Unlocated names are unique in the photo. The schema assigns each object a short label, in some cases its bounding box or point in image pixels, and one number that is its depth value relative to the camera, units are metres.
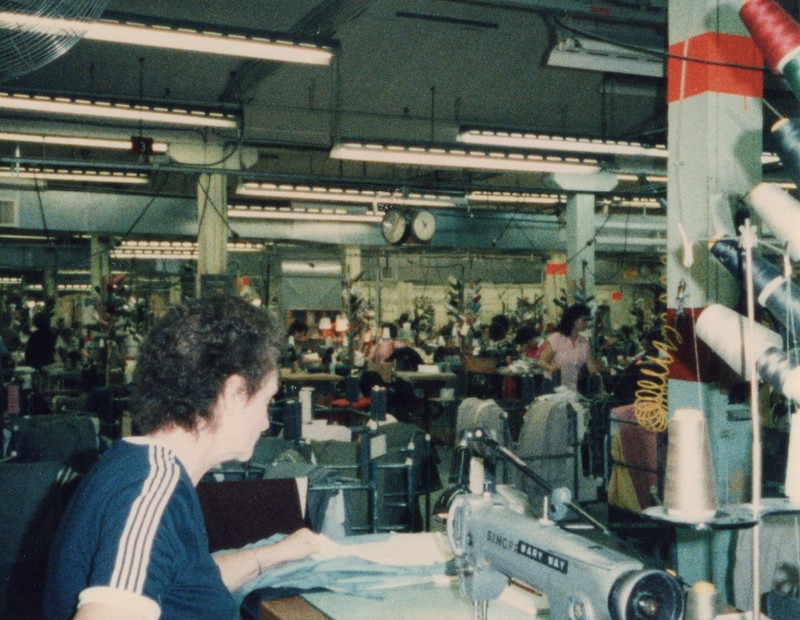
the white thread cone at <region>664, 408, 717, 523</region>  1.35
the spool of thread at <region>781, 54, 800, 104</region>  1.58
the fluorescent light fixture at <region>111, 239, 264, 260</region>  14.69
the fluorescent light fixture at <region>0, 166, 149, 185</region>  8.59
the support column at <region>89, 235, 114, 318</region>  14.00
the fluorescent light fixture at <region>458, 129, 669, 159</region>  6.67
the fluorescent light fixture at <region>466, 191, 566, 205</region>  9.82
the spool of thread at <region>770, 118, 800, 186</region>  1.61
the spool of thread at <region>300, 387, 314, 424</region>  4.24
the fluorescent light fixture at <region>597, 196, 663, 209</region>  11.69
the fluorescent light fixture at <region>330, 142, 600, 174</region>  6.67
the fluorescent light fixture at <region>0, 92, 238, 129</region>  5.73
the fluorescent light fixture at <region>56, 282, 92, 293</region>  22.17
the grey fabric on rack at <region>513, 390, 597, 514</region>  4.96
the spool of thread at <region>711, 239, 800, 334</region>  1.64
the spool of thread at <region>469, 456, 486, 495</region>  1.74
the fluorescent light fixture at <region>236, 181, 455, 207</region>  8.82
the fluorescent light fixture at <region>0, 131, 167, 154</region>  7.22
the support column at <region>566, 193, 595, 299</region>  11.15
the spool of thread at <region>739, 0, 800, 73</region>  1.59
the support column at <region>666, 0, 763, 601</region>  3.37
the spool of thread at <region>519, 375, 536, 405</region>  6.07
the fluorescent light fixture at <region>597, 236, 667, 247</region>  12.55
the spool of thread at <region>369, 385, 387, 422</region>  4.25
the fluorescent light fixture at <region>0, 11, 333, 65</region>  4.41
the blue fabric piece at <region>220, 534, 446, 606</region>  1.81
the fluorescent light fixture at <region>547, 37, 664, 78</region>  5.74
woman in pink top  6.62
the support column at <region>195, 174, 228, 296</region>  9.96
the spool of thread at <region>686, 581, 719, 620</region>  1.32
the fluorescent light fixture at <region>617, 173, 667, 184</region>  9.84
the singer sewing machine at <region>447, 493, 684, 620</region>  1.23
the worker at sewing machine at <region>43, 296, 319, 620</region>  1.09
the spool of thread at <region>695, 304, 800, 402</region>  1.58
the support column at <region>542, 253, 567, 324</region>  17.75
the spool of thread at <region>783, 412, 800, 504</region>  1.49
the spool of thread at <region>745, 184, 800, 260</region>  1.58
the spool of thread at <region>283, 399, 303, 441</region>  3.73
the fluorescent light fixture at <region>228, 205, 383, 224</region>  11.12
